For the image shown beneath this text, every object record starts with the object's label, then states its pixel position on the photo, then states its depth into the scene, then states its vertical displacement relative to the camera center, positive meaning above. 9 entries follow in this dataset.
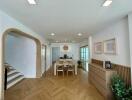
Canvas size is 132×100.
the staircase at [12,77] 3.45 -1.25
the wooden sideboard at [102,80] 2.43 -1.00
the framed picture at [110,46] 2.63 +0.17
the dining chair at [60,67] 5.29 -1.06
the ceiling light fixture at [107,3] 1.49 +0.95
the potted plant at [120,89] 1.88 -0.97
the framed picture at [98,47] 3.43 +0.18
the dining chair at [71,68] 5.34 -1.14
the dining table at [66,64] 5.25 -0.84
